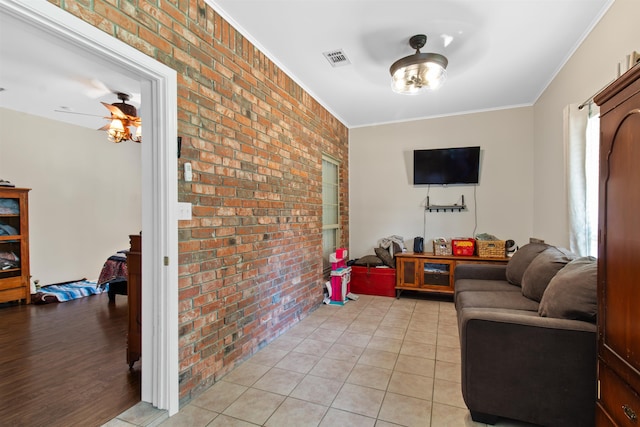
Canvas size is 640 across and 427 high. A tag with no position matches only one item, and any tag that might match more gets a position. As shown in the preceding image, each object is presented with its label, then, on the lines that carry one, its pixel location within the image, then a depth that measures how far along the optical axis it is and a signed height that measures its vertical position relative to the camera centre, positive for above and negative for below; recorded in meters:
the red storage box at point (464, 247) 4.02 -0.45
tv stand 4.00 -0.78
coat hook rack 4.34 +0.08
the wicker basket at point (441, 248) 4.18 -0.48
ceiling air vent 2.71 +1.42
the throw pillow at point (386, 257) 4.38 -0.63
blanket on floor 4.08 -1.06
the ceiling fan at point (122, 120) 3.47 +1.10
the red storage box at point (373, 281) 4.27 -0.96
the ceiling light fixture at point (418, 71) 2.47 +1.20
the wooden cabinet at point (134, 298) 2.23 -0.61
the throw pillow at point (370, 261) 4.42 -0.70
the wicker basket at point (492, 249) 3.86 -0.46
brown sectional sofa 1.51 -0.75
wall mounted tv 4.23 +0.67
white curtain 2.40 +0.28
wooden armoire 1.02 -0.16
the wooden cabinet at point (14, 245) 3.90 -0.39
